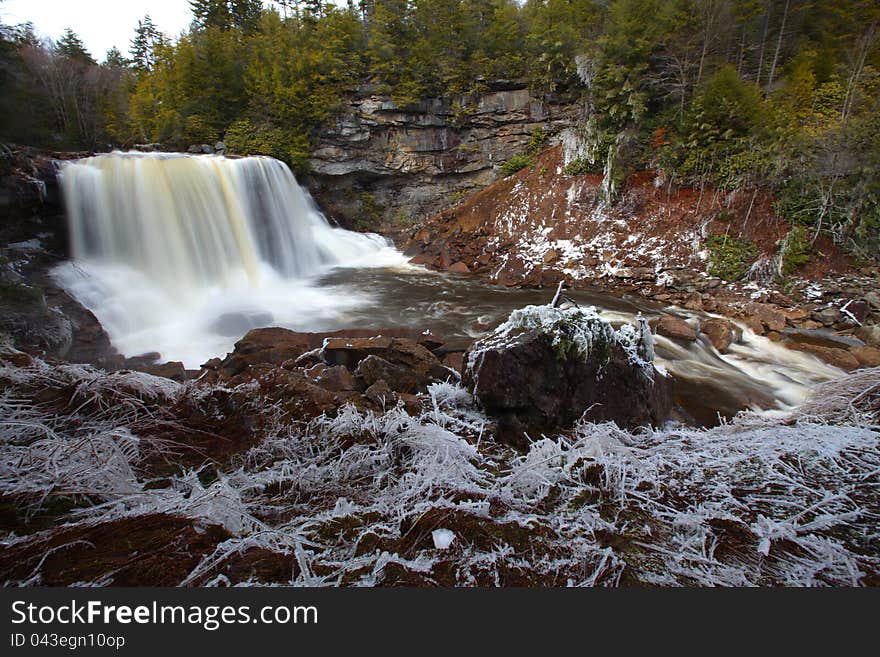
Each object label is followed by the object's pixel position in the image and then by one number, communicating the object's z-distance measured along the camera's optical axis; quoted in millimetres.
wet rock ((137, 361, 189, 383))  6082
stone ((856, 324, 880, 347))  8976
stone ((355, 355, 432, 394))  4402
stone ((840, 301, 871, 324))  9711
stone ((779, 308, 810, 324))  10109
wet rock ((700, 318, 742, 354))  8906
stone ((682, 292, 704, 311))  11586
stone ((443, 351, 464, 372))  5896
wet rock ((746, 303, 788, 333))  9797
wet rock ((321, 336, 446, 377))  5348
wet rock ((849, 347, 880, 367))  8281
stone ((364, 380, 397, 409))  3585
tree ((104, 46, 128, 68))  40969
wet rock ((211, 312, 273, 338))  9875
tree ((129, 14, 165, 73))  42281
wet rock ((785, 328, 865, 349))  9188
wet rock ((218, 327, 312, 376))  5965
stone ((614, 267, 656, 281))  13305
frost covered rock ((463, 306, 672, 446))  3500
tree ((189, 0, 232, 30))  29078
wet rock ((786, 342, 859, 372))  8180
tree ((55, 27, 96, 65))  31073
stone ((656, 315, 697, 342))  9023
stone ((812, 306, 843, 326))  9844
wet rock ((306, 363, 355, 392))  4129
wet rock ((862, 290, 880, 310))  9920
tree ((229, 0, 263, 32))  30062
